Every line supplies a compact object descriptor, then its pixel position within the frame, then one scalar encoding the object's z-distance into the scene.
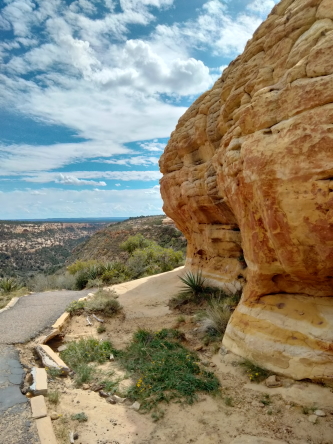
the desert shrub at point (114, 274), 15.00
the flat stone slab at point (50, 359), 5.57
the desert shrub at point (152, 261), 16.84
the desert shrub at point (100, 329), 8.16
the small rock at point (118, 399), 4.86
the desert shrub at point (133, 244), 24.39
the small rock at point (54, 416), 4.11
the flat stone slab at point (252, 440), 3.70
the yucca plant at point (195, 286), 9.69
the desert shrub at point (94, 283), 14.70
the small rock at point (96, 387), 5.19
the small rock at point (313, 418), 3.91
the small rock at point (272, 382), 4.66
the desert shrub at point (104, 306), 9.58
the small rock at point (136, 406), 4.63
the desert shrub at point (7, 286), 12.93
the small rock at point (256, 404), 4.44
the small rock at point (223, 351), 5.79
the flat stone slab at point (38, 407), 3.99
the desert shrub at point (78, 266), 18.04
